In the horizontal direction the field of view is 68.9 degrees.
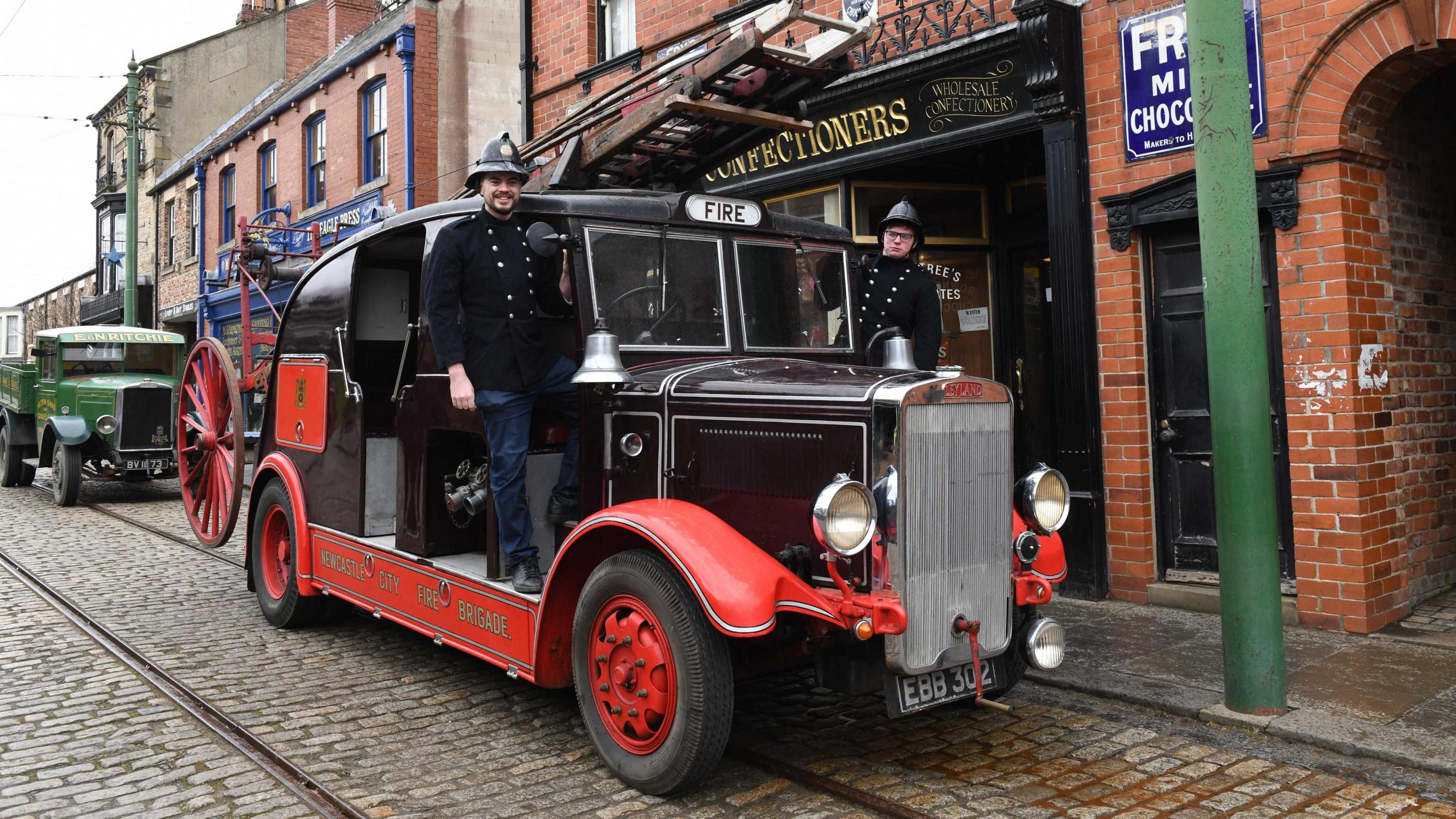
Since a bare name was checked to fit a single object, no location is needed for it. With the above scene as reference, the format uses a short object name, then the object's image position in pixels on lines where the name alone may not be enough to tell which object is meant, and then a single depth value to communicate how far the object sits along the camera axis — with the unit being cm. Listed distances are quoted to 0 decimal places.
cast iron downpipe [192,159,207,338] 2356
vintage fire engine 347
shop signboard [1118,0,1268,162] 621
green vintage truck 1283
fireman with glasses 555
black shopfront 670
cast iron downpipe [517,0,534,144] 1201
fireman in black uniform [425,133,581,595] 436
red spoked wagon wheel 729
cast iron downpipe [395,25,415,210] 1600
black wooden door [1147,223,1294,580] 638
